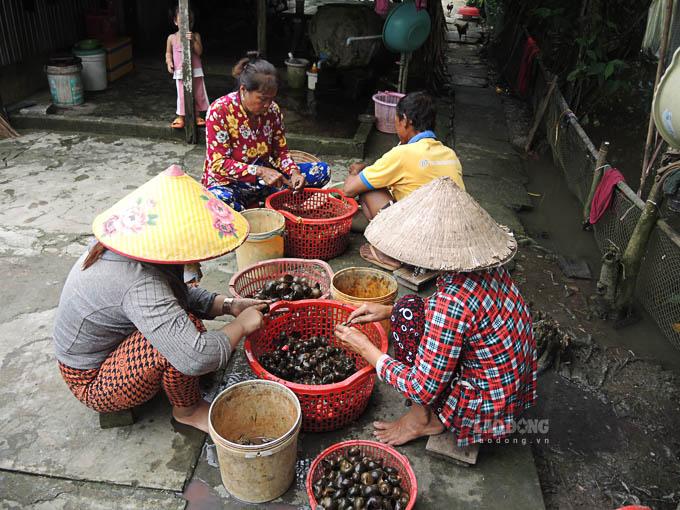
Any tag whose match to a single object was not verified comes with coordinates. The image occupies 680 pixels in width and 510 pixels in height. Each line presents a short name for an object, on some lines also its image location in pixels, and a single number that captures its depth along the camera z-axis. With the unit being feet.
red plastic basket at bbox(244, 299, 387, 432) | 8.13
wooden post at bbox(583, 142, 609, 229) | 15.28
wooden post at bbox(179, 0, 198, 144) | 19.61
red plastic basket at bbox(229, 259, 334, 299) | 11.09
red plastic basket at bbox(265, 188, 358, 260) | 13.16
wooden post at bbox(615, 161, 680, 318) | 11.71
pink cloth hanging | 14.34
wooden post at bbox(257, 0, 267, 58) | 23.70
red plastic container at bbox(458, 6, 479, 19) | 58.35
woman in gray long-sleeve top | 7.08
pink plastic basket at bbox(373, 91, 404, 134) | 22.93
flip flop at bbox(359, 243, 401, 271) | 13.52
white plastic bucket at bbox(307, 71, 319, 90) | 26.66
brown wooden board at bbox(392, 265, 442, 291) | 12.96
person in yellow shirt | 11.79
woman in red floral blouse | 12.23
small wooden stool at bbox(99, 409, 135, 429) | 8.55
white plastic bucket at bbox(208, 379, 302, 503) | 7.06
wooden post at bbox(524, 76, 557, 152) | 23.01
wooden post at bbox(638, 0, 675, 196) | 12.62
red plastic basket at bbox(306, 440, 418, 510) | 7.02
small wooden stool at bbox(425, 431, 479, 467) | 8.21
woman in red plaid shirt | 6.97
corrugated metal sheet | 22.24
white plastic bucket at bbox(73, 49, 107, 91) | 24.21
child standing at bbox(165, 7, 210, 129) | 20.72
